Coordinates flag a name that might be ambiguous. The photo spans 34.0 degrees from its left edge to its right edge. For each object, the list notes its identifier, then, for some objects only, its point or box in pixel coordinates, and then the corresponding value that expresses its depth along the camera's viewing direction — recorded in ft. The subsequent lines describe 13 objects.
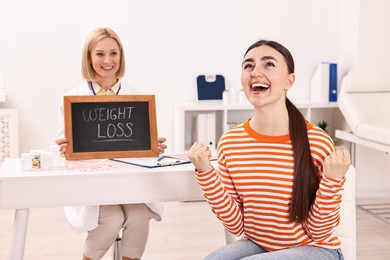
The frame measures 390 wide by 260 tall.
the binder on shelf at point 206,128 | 14.05
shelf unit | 13.91
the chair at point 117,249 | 8.05
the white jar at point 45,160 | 7.06
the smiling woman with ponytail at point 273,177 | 5.86
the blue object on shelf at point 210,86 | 14.61
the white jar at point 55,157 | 7.18
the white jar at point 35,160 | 7.04
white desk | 6.65
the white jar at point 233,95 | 14.49
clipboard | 7.20
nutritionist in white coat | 7.68
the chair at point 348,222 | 6.27
